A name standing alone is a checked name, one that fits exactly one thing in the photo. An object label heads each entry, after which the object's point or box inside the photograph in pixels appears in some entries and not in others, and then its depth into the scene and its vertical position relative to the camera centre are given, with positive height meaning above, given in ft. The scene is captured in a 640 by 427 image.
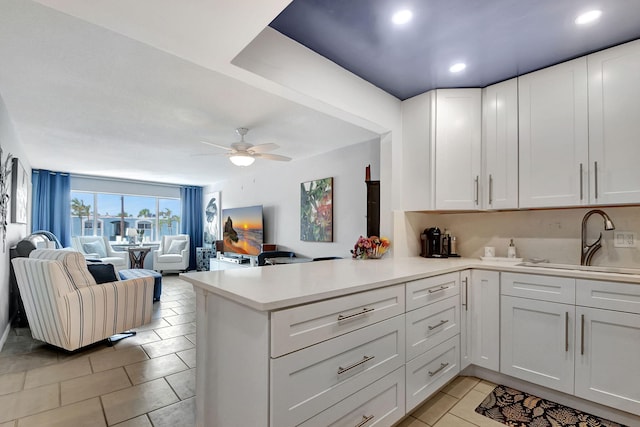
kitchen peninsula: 3.81 -1.98
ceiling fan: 11.59 +2.45
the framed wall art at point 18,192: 11.42 +0.99
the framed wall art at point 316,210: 14.55 +0.30
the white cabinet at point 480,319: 7.12 -2.43
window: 23.63 +0.06
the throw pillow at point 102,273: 9.82 -1.85
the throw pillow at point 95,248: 21.54 -2.30
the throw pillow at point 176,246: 24.80 -2.47
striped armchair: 8.43 -2.48
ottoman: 13.88 -2.74
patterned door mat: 5.81 -3.94
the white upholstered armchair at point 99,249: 21.38 -2.39
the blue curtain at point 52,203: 20.76 +0.87
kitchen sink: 6.53 -1.17
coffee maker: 9.21 -0.81
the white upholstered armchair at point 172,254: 23.41 -3.05
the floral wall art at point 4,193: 9.42 +0.74
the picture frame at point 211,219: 24.94 -0.27
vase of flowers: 8.54 -0.88
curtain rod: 22.82 +2.86
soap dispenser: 8.44 -0.96
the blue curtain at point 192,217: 27.04 -0.10
